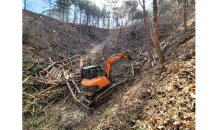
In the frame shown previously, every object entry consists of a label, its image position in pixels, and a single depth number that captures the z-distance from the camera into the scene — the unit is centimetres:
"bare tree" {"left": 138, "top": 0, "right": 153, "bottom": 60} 693
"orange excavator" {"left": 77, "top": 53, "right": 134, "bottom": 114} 578
